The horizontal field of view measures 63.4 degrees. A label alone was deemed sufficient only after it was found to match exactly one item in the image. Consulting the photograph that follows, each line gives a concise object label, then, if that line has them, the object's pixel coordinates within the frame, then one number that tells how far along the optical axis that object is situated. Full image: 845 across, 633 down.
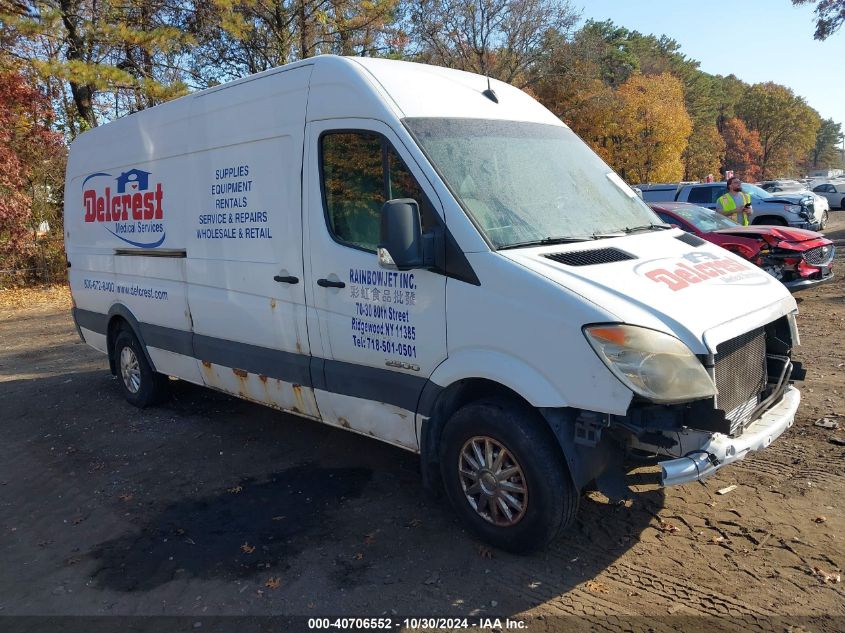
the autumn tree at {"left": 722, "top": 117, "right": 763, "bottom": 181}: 68.50
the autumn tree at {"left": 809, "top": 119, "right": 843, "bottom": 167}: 112.81
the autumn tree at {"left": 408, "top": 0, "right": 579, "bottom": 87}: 29.28
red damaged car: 9.69
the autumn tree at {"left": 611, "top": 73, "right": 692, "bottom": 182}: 33.06
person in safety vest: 12.62
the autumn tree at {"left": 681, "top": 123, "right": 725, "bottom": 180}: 52.47
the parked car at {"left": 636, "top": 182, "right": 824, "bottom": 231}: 17.45
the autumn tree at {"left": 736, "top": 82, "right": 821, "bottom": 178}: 70.44
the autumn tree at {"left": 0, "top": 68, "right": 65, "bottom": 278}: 16.22
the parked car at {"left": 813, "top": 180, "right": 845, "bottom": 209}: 34.09
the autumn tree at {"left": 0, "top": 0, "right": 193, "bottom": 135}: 15.52
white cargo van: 3.33
